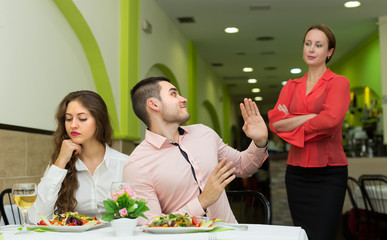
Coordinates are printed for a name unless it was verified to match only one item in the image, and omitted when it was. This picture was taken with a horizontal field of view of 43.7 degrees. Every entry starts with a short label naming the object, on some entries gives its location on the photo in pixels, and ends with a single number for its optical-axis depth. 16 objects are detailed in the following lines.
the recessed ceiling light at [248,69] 10.98
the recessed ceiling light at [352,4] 6.53
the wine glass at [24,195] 1.57
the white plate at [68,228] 1.48
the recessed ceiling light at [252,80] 12.39
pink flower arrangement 1.40
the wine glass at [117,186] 1.42
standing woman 2.49
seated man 1.83
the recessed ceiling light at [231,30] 7.76
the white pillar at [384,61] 7.21
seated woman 2.02
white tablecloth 1.32
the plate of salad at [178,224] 1.37
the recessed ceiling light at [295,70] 11.21
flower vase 1.36
